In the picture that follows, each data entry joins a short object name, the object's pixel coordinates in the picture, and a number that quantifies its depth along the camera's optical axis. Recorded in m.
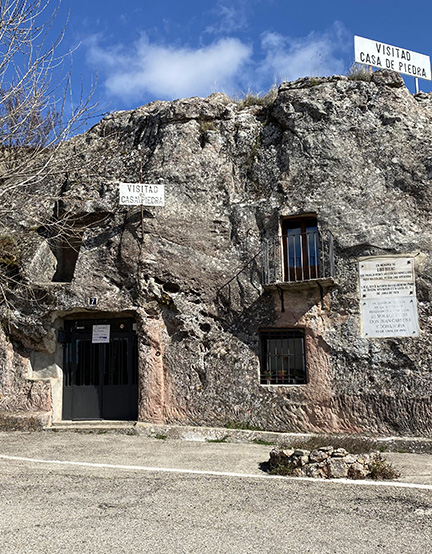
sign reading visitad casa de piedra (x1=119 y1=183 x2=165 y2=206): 12.61
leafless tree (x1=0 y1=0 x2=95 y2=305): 8.30
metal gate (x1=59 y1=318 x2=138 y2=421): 13.02
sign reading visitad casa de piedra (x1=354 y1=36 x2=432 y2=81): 13.65
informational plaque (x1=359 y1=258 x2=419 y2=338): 11.17
